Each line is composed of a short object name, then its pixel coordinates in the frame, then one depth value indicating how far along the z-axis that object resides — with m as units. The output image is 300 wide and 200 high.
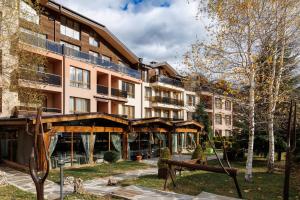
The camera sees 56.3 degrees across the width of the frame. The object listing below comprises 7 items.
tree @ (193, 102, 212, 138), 40.97
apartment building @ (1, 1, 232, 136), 23.84
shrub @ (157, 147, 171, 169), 14.77
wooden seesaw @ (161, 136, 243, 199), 9.52
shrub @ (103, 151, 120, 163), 19.64
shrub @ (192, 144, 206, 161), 17.57
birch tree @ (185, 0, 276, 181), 13.55
